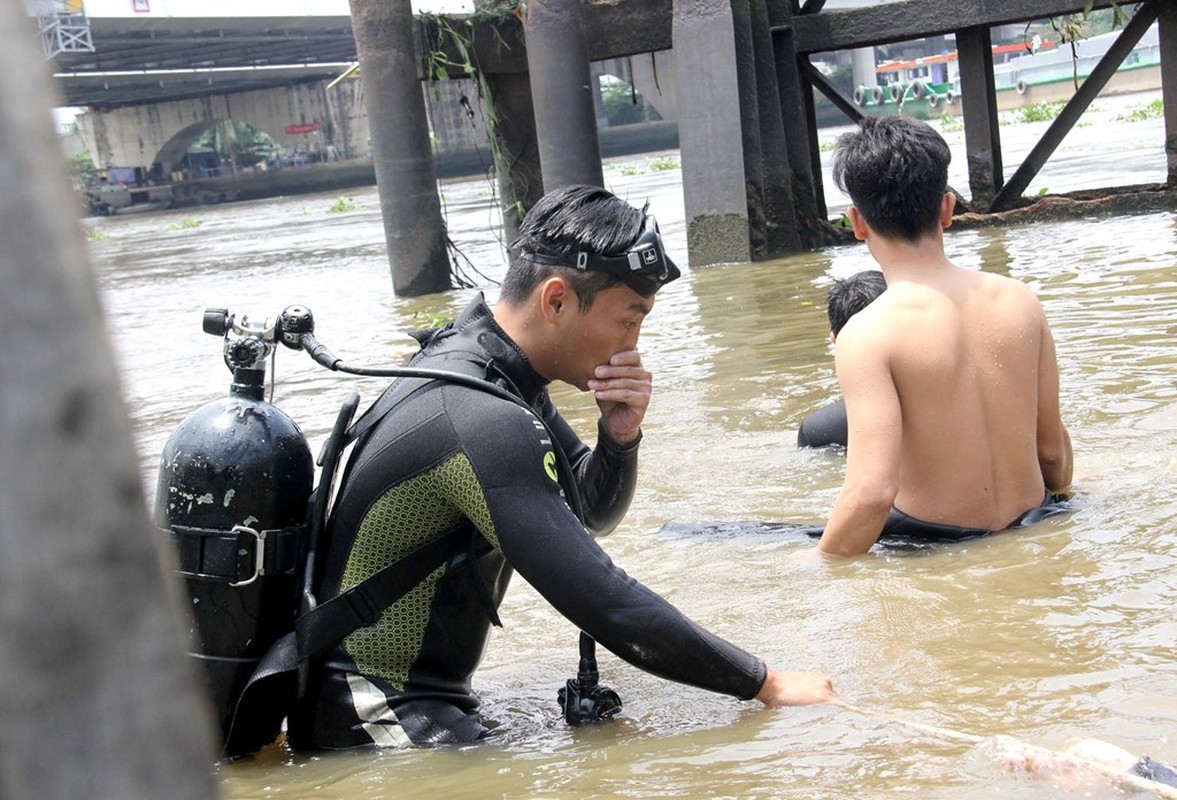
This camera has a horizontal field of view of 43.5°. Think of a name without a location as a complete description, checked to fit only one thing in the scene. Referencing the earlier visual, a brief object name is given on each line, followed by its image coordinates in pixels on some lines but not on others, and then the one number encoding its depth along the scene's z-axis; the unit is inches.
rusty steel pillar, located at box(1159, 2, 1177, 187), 446.9
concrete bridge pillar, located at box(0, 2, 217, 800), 30.1
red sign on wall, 2632.9
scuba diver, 113.6
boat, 1834.6
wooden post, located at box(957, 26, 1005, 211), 475.8
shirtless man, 159.9
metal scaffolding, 1526.2
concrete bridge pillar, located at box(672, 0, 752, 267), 444.5
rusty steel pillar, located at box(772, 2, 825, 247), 488.1
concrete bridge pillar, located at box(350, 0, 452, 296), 467.5
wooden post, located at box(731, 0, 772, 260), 453.7
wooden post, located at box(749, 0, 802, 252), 471.8
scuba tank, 115.6
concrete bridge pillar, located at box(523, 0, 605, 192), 434.9
